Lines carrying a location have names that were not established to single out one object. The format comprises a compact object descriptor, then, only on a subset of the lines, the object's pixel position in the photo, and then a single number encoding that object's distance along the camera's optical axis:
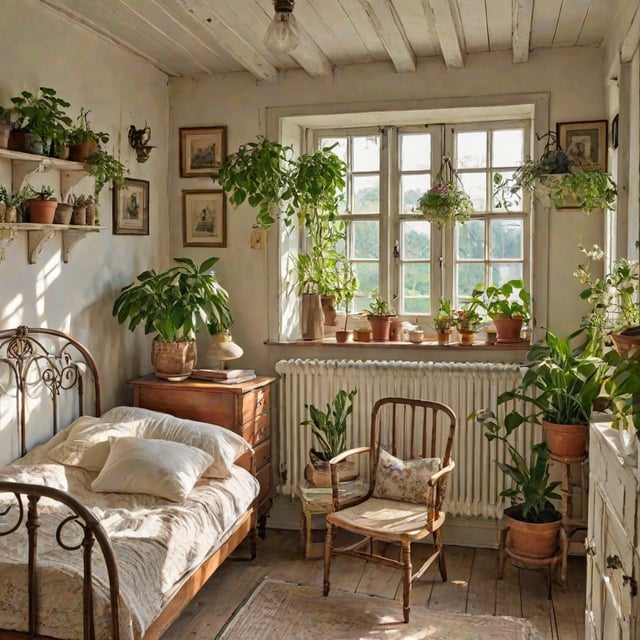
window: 4.71
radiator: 4.39
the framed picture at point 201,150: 4.77
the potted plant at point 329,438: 4.34
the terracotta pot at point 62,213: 3.61
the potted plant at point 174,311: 4.22
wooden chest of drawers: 4.18
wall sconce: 4.45
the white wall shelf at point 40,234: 3.35
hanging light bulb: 2.74
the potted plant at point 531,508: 3.91
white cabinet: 2.12
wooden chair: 3.61
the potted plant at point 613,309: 2.34
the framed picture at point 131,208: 4.34
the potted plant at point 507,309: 4.45
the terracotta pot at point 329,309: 4.86
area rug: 3.45
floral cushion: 3.95
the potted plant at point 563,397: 3.81
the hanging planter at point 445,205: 4.54
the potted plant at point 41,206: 3.47
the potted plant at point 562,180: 3.94
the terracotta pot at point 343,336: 4.72
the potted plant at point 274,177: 4.42
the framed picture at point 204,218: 4.80
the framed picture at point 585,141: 4.21
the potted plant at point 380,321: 4.67
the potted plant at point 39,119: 3.38
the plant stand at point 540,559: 3.87
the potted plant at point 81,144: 3.74
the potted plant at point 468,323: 4.50
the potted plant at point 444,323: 4.54
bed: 2.53
